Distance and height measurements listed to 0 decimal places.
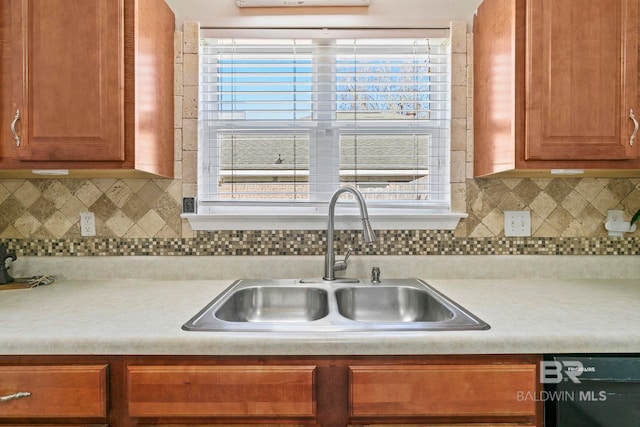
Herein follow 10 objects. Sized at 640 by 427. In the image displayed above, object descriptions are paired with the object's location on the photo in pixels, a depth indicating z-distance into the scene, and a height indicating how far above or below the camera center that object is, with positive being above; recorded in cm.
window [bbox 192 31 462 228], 173 +41
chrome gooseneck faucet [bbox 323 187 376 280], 145 -9
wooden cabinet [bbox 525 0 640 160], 130 +49
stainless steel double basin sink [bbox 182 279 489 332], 147 -37
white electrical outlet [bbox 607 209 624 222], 164 -2
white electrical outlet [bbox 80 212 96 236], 166 -6
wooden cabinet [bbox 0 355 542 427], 96 -46
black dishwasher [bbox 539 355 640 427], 96 -46
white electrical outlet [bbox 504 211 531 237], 167 -6
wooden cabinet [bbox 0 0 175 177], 128 +45
